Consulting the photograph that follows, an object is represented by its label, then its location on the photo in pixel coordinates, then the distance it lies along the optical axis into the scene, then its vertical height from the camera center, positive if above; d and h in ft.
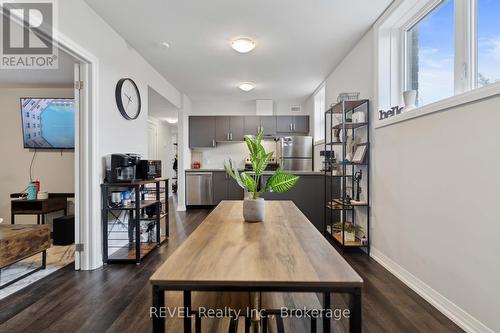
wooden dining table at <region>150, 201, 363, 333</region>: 2.47 -1.15
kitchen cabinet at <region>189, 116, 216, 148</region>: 20.42 +2.58
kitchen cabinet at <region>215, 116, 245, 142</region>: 20.36 +2.89
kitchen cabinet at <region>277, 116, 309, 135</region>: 20.07 +3.18
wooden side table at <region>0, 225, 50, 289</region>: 7.04 -2.35
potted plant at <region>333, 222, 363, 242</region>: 10.19 -2.72
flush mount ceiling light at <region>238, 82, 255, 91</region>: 15.68 +4.89
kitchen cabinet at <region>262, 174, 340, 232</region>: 12.84 -1.57
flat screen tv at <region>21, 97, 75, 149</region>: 12.20 +2.02
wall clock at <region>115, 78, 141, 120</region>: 9.65 +2.66
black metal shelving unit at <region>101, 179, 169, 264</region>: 8.72 -2.38
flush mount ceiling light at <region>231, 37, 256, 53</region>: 10.12 +4.84
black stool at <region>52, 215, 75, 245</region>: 10.64 -2.86
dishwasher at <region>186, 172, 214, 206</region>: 19.42 -1.84
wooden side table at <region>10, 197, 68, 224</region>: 10.94 -1.88
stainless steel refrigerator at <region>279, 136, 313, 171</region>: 18.62 +0.75
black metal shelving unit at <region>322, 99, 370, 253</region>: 9.80 -1.14
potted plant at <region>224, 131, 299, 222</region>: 4.86 -0.34
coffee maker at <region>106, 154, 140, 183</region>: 8.64 -0.14
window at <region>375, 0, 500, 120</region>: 5.38 +3.06
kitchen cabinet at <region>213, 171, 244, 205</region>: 19.19 -1.75
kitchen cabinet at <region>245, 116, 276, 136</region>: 20.17 +3.19
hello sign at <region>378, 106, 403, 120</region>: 8.22 +1.75
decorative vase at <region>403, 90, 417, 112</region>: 7.57 +1.98
